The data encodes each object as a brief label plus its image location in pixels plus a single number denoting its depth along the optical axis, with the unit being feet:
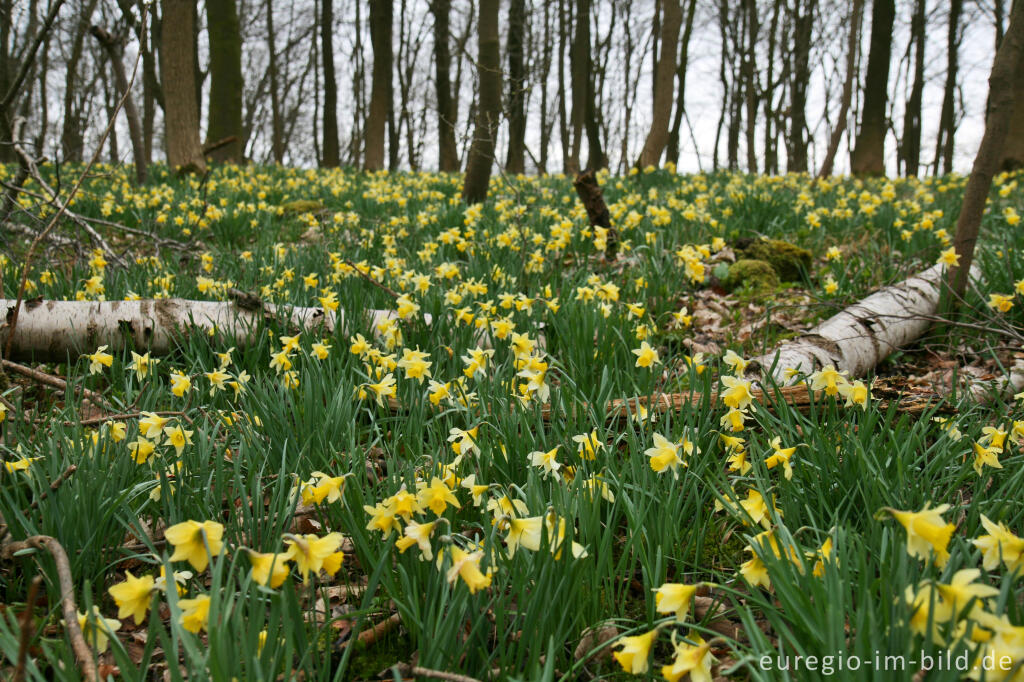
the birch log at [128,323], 9.37
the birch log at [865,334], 8.45
